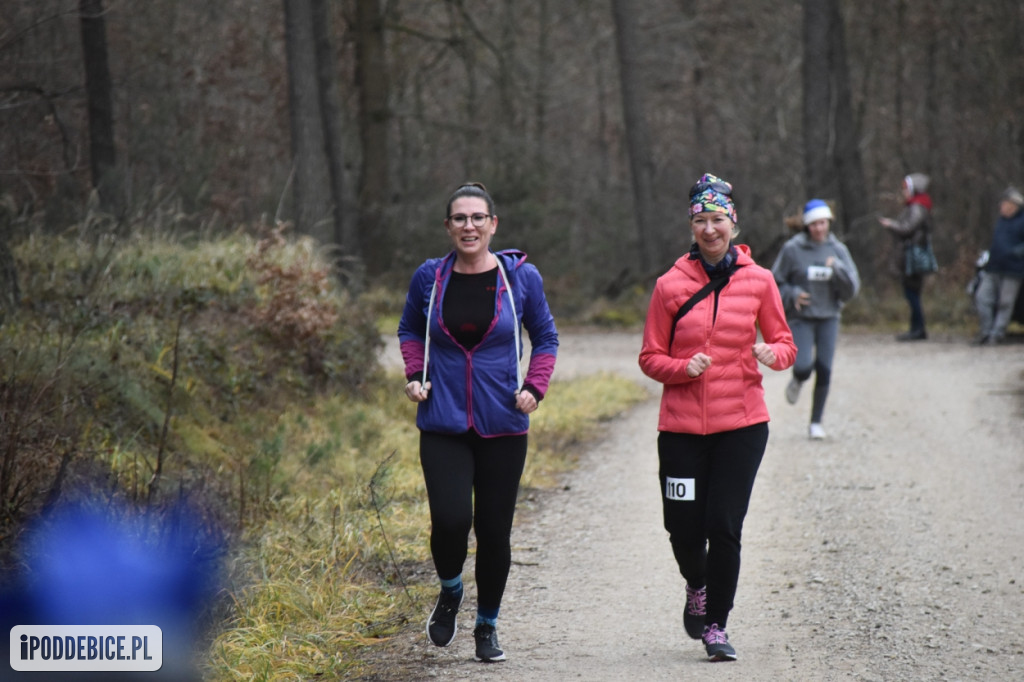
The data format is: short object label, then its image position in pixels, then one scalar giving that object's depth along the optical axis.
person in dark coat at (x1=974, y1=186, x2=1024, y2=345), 34.66
